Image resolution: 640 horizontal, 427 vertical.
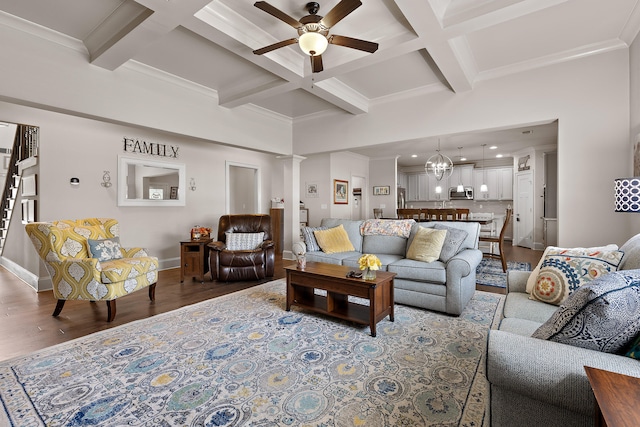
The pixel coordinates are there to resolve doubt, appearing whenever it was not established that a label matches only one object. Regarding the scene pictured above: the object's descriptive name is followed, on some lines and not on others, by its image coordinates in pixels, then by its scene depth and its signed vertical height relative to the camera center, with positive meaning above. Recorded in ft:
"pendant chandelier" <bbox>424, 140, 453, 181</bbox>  21.70 +2.95
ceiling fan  7.80 +5.06
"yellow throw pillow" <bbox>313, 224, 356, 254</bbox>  13.53 -1.47
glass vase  8.72 -1.96
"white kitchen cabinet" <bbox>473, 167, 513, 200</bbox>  28.99 +2.44
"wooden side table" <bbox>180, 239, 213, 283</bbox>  14.56 -2.48
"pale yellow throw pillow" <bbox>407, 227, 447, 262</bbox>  11.06 -1.44
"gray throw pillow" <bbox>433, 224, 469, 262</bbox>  10.89 -1.32
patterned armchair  9.25 -1.82
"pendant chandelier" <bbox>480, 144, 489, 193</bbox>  30.32 +3.18
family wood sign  16.14 +3.50
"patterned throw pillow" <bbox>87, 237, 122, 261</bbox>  10.51 -1.42
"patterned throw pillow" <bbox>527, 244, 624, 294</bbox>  7.03 -1.58
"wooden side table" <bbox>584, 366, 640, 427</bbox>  2.21 -1.56
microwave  30.68 +1.42
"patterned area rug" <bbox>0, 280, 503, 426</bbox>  5.29 -3.61
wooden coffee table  8.51 -2.58
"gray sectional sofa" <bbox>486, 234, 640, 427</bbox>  3.10 -1.90
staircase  14.37 +2.36
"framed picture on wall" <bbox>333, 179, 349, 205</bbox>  24.07 +1.37
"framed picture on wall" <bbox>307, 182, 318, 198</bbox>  24.38 +1.59
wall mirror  15.92 +1.54
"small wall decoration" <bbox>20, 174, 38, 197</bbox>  13.70 +1.20
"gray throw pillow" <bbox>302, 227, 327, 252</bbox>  13.83 -1.47
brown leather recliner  14.03 -2.54
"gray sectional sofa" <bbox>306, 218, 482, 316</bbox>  9.67 -2.21
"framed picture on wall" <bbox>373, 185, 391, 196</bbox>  27.92 +1.69
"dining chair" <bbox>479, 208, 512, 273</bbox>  15.58 -1.76
